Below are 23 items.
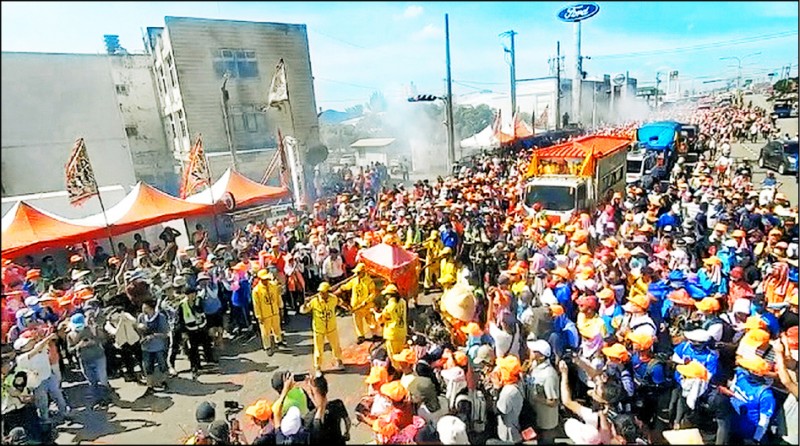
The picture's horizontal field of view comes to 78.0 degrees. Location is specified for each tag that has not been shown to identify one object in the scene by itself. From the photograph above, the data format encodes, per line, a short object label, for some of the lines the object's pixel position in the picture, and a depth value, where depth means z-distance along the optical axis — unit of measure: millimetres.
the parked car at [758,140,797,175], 12180
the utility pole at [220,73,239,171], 13336
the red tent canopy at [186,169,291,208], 10820
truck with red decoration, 9742
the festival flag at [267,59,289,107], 11961
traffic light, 16969
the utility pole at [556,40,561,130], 21750
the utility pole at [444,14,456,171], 17130
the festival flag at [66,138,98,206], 7859
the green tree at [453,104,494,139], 31984
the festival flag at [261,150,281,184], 13039
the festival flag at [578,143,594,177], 10180
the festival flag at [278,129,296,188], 12079
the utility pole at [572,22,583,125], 19109
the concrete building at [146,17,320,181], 15195
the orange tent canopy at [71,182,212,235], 8867
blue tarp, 18656
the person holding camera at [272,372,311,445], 3209
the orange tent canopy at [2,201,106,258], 7046
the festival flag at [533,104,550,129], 26992
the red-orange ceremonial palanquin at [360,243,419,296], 6391
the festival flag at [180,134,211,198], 10830
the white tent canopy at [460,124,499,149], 22909
